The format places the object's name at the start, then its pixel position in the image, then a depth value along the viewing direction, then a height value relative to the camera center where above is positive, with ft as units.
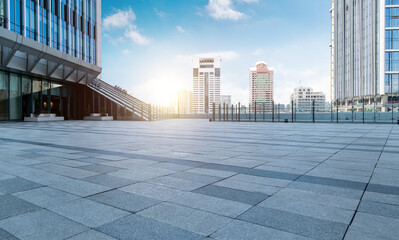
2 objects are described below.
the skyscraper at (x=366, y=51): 247.91 +64.79
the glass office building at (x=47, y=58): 83.97 +18.94
